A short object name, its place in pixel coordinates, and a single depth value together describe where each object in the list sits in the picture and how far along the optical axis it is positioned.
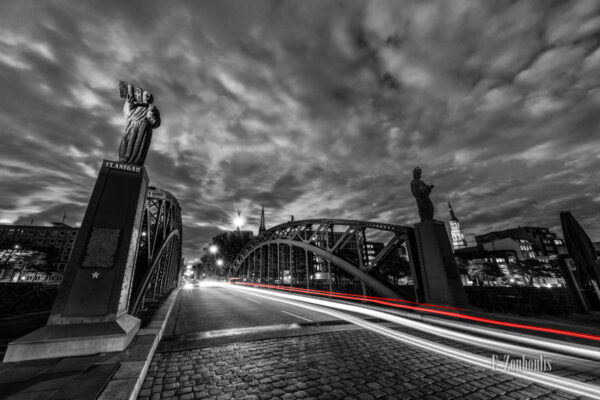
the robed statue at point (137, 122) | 6.77
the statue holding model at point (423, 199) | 10.24
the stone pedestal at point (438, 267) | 8.71
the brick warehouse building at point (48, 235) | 72.61
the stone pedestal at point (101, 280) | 4.34
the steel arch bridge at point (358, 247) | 11.64
